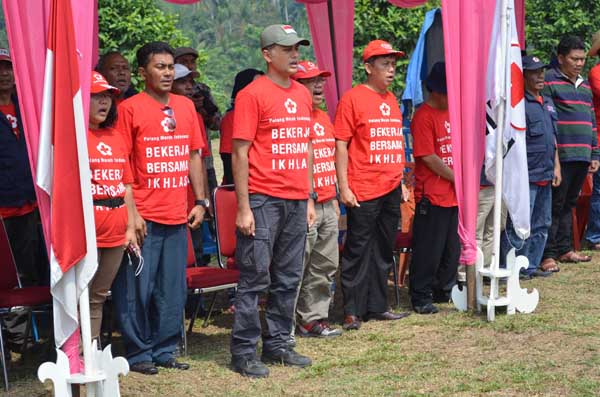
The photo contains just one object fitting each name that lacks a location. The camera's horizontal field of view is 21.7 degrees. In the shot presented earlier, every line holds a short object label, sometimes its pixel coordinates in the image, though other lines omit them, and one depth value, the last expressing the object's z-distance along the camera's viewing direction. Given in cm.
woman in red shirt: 823
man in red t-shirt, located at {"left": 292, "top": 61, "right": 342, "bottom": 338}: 1002
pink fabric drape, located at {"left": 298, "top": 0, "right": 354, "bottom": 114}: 1304
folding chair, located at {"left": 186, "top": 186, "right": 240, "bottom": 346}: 962
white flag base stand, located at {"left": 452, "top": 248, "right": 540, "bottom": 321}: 1038
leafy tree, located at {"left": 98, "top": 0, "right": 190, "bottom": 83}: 2026
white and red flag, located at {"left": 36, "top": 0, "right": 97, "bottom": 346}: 702
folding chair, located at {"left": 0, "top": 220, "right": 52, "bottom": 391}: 861
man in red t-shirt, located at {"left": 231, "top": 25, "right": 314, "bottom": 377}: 859
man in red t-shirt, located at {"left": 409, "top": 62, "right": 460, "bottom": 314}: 1088
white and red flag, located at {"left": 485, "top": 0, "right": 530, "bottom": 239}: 1027
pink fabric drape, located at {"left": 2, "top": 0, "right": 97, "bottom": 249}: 700
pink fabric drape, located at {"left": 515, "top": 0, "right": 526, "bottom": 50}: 1405
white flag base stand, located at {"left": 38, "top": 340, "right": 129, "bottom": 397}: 719
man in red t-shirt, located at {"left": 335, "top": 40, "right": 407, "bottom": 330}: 1034
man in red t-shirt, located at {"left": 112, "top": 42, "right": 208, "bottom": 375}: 872
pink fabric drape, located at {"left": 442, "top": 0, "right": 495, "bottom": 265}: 1012
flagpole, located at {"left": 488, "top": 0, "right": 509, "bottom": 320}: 1026
